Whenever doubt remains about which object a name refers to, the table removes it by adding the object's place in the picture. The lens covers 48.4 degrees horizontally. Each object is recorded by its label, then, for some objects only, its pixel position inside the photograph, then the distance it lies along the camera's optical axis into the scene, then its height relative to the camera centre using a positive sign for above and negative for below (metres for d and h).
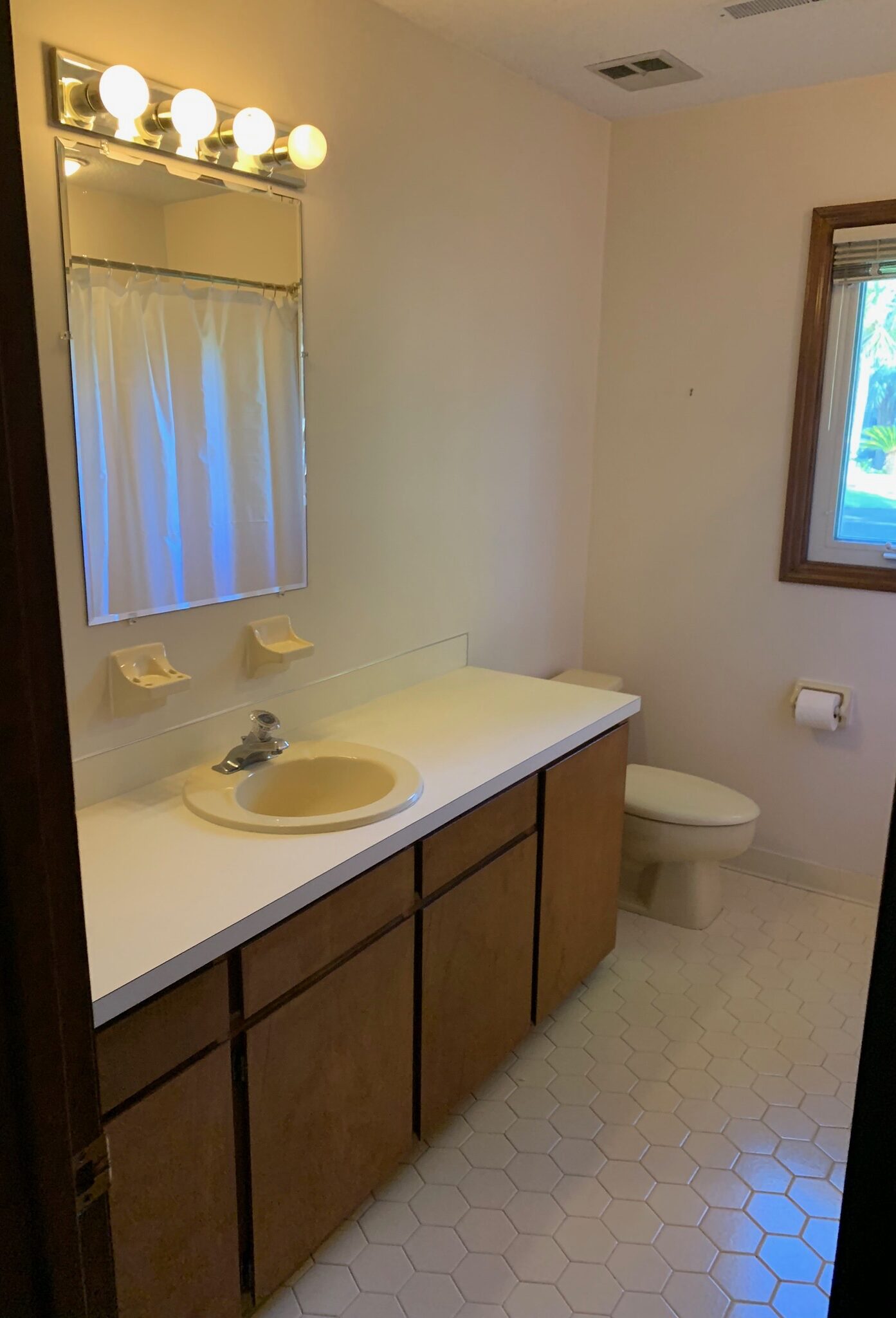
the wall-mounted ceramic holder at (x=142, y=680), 1.86 -0.46
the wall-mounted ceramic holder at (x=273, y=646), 2.17 -0.45
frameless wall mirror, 1.74 +0.10
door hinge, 0.79 -0.58
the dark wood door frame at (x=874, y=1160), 0.76 -0.55
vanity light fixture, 1.62 +0.54
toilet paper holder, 3.10 -0.76
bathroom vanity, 1.42 -1.01
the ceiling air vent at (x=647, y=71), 2.61 +0.98
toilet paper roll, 3.07 -0.80
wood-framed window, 2.87 +0.09
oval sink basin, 1.81 -0.67
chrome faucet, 2.00 -0.62
